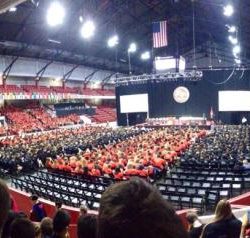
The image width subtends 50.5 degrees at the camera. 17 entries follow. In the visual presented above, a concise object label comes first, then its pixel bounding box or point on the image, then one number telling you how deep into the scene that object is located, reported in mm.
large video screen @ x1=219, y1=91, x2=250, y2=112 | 26877
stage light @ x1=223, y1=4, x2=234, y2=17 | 20754
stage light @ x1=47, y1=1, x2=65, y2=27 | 17387
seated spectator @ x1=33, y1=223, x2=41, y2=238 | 3259
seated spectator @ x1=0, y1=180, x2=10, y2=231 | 1220
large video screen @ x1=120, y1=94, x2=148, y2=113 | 30738
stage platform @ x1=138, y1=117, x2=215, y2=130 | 25624
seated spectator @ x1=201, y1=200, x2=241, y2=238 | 2555
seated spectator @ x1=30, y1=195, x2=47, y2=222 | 6105
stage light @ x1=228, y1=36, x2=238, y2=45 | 30894
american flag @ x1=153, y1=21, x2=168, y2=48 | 23629
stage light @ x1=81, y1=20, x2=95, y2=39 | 21108
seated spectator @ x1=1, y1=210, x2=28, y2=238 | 2591
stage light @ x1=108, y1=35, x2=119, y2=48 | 27315
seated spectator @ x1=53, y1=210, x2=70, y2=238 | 2748
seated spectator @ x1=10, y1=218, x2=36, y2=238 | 2076
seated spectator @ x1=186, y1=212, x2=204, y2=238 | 3316
